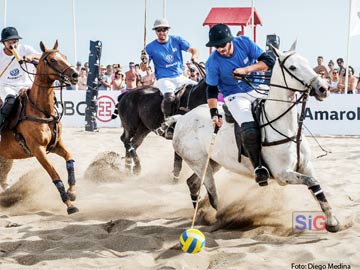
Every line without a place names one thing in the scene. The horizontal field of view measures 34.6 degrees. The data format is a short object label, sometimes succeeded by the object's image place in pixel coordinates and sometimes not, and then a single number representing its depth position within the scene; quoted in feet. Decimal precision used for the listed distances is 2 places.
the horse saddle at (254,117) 19.31
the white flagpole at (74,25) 68.23
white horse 17.58
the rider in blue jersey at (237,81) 18.74
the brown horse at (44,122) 22.89
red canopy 83.82
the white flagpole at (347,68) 53.66
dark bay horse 29.43
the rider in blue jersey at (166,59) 30.45
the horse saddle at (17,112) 24.12
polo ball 16.25
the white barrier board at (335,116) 52.03
